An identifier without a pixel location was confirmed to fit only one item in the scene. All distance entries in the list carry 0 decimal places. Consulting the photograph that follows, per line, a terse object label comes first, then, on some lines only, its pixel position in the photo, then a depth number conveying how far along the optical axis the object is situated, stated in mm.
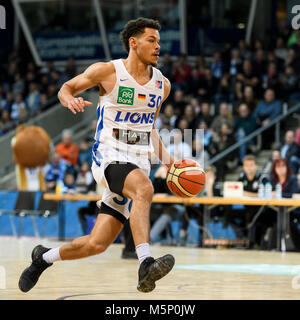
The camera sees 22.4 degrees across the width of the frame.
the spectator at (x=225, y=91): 19047
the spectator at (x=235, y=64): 19359
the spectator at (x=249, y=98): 17834
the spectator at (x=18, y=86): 24094
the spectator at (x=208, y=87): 19391
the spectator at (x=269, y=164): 14469
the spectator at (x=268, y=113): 17359
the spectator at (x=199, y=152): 16391
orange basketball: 6645
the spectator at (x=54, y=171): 17109
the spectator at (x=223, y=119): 17328
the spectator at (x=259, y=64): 18906
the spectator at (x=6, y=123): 22511
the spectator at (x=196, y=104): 18594
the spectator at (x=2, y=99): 23831
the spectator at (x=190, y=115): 17825
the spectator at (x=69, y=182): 15367
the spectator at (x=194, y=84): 19781
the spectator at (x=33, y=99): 23375
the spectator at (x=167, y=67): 21219
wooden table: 12797
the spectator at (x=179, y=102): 18850
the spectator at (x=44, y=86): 23875
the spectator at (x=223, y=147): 16812
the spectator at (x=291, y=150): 15182
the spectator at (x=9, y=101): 23500
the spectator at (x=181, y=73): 20703
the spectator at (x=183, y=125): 17297
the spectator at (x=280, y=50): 19750
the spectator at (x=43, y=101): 23094
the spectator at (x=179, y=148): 15641
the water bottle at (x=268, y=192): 13102
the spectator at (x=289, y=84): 17772
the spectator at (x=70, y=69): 23500
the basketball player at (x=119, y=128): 6324
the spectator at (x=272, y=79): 17938
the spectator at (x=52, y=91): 23641
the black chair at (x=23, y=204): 15500
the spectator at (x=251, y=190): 13617
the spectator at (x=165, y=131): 16977
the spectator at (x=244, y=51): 19656
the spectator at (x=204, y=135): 16984
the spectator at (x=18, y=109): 22797
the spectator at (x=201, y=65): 20303
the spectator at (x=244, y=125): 17391
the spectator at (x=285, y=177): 13406
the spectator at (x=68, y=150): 18609
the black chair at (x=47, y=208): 15250
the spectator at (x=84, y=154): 18172
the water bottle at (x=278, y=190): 13031
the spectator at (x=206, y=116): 17750
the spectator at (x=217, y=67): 20247
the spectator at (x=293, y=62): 18047
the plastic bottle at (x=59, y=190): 14688
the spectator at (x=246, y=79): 18344
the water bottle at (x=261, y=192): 13195
